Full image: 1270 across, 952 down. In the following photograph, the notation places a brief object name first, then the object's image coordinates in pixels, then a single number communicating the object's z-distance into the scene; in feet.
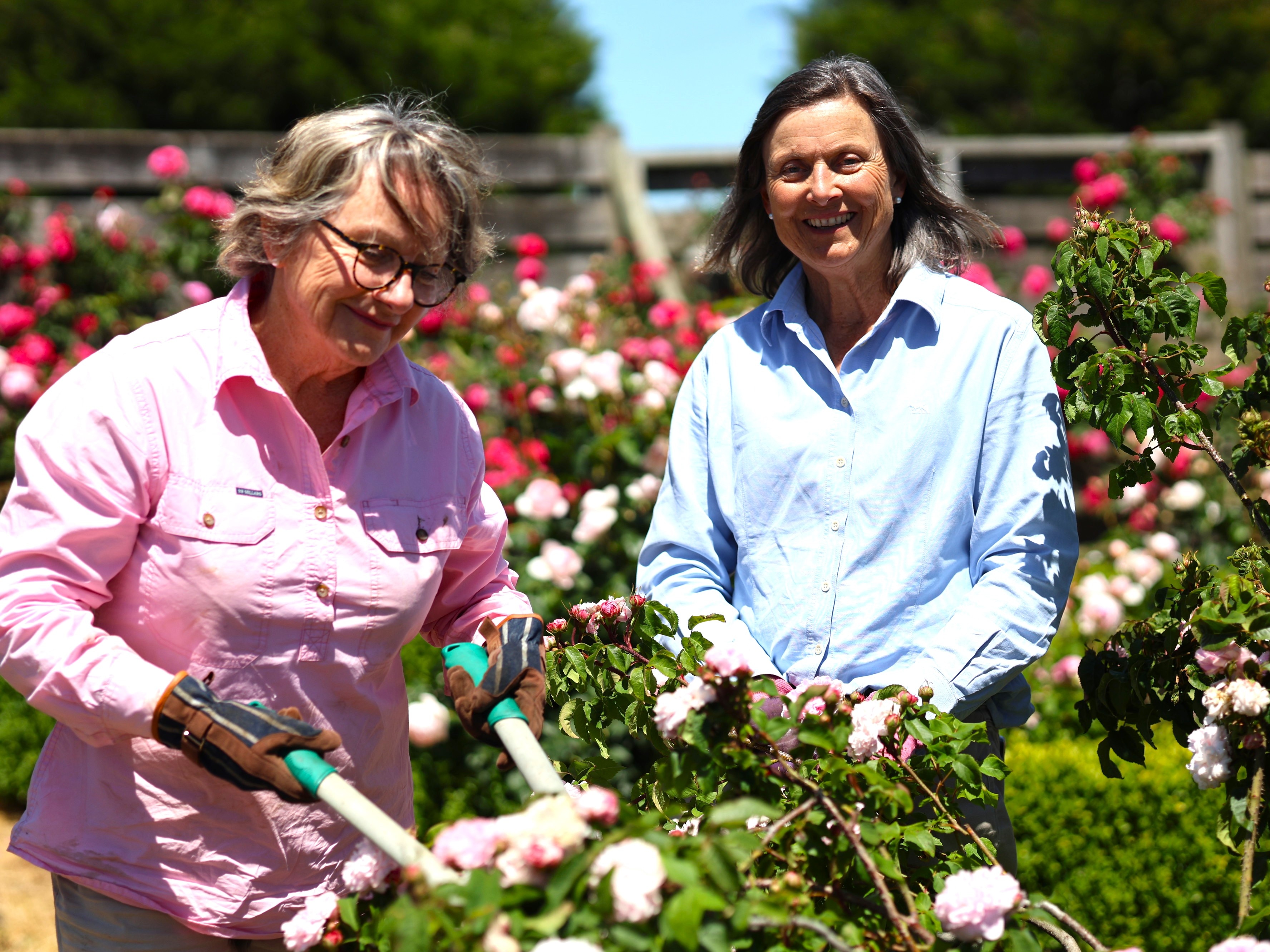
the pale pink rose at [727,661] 5.18
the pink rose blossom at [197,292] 17.61
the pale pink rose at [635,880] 4.08
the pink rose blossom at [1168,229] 20.25
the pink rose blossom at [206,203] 18.66
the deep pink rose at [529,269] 16.19
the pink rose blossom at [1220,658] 5.88
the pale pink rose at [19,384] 17.02
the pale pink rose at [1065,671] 13.91
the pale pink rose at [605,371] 13.76
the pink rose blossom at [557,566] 12.71
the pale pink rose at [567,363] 14.01
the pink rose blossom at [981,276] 17.92
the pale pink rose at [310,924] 5.29
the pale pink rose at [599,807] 4.47
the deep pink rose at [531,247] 16.90
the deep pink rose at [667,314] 16.12
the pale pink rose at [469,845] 4.36
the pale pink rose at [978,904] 4.85
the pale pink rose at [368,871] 5.22
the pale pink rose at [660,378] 13.75
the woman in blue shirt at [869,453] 6.78
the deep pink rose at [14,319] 17.83
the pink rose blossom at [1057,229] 21.23
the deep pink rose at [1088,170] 22.07
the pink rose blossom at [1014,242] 21.03
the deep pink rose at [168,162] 18.80
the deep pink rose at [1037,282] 20.13
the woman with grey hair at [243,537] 5.64
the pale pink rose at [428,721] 12.48
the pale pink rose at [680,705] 5.26
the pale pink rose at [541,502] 13.07
